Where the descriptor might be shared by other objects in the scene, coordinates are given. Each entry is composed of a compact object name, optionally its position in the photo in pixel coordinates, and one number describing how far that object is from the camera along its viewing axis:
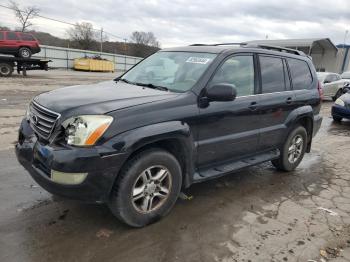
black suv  3.06
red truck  22.89
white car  16.93
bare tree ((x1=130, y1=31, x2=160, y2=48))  82.38
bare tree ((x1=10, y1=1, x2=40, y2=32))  55.92
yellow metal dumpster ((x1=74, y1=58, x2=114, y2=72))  36.16
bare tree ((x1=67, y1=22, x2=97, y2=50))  62.54
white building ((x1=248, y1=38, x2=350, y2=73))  40.94
